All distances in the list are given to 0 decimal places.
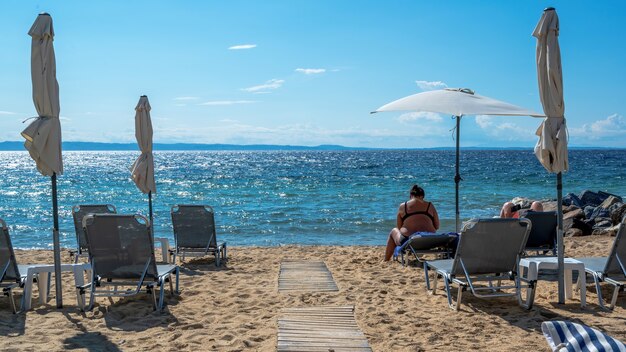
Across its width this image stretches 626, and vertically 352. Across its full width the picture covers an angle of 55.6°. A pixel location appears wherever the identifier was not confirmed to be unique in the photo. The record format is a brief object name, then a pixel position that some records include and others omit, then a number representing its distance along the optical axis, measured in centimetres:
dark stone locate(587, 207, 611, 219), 1528
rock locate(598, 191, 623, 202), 1977
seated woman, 829
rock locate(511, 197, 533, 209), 1762
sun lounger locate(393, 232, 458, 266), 775
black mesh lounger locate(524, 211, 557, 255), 772
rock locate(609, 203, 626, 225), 1398
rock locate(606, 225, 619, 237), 1255
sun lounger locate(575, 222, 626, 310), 539
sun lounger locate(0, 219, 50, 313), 547
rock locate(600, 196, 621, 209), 1618
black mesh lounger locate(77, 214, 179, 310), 559
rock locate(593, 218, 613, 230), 1389
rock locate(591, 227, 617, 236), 1266
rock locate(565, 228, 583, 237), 1309
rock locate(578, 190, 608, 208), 1908
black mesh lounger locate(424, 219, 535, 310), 551
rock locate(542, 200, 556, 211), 1619
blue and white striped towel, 277
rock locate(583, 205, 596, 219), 1601
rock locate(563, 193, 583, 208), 1867
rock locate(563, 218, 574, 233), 1328
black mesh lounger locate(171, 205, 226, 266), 865
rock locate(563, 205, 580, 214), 1452
